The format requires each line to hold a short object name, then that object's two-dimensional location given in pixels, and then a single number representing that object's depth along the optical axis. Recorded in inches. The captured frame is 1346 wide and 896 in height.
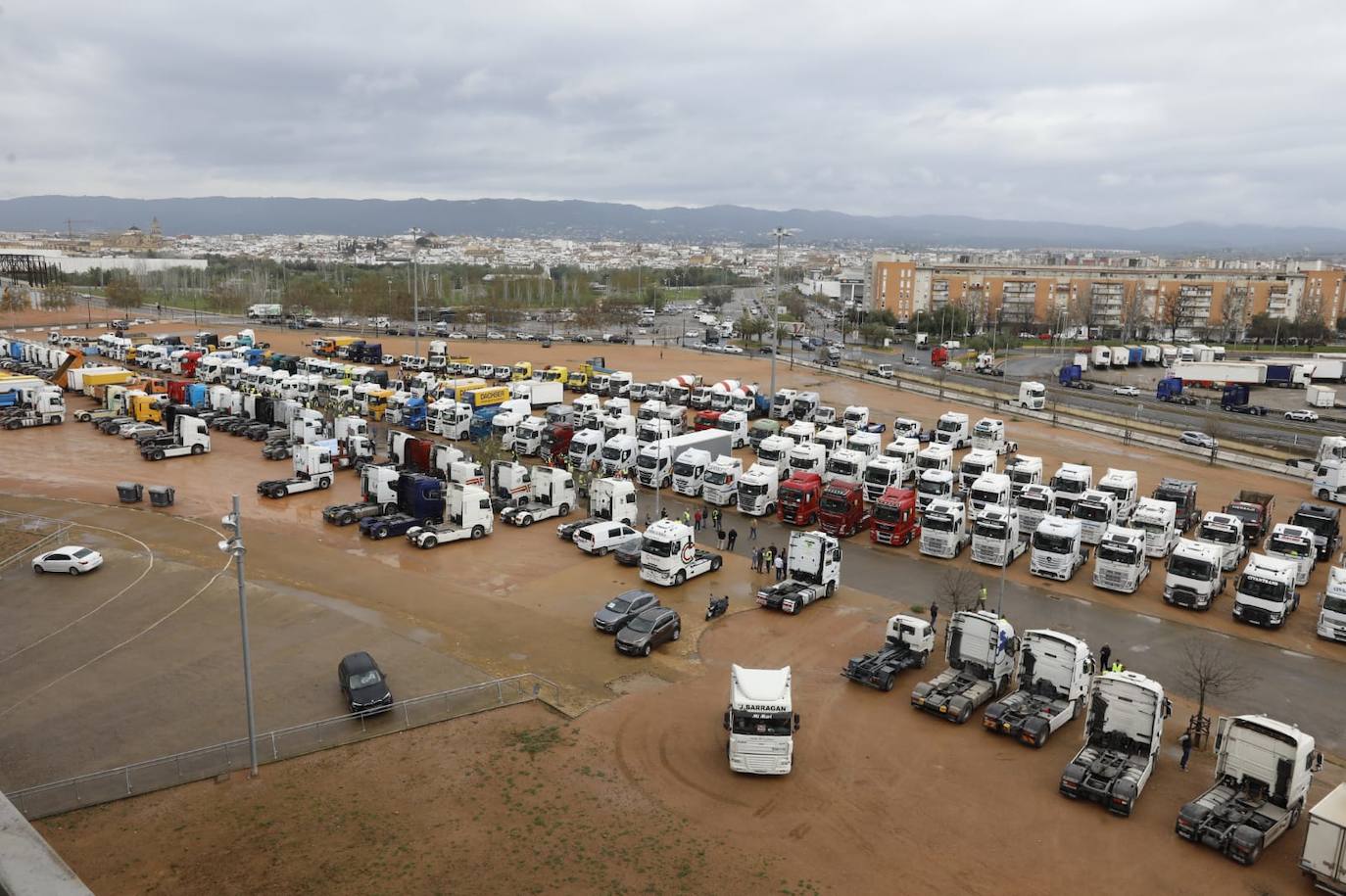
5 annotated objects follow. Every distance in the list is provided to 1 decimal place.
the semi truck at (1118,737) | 648.4
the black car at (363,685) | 732.7
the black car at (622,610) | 924.6
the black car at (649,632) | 869.8
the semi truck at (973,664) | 777.6
